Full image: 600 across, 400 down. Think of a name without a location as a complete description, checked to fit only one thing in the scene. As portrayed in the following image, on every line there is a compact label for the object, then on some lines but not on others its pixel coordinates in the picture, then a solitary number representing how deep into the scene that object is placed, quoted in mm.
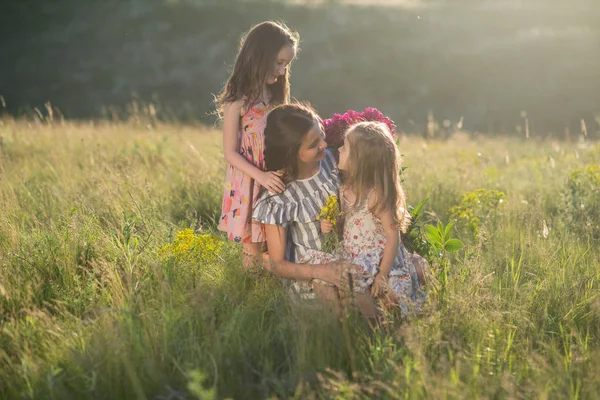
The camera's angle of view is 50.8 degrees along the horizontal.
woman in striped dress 4086
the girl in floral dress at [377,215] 3846
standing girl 4480
